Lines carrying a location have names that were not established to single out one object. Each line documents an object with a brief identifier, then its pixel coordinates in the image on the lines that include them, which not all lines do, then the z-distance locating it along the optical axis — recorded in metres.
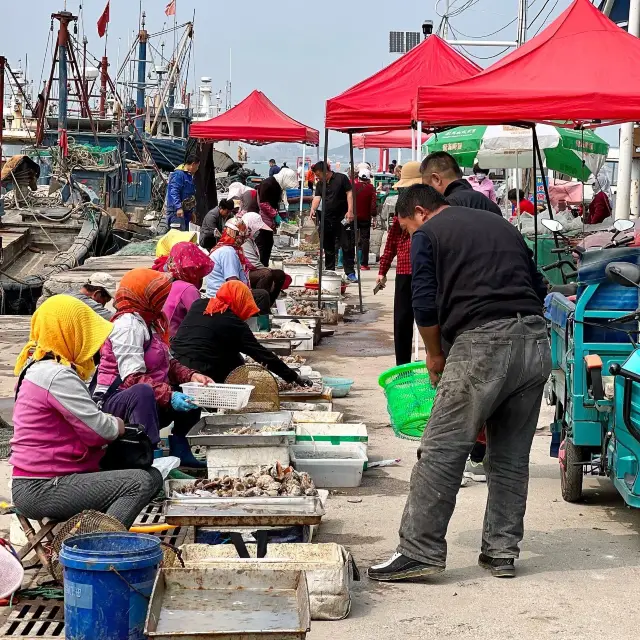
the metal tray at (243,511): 5.36
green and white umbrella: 16.30
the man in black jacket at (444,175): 7.50
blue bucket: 4.33
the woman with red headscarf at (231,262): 11.90
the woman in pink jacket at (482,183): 20.47
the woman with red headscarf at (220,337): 8.38
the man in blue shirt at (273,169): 34.28
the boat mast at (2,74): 21.43
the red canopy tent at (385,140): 25.83
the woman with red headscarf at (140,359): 6.39
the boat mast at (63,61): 37.88
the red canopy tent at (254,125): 20.42
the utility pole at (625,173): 14.53
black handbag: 5.54
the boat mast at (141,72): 56.25
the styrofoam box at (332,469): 7.39
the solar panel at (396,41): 44.22
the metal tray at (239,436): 6.83
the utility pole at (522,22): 28.78
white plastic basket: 7.33
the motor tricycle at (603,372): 5.83
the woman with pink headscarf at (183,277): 9.45
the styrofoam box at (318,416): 8.27
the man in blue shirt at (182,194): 18.23
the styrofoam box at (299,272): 17.97
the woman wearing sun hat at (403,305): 10.08
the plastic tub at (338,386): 10.60
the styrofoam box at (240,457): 6.84
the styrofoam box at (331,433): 7.60
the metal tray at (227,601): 4.18
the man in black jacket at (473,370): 5.44
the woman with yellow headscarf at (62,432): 5.17
